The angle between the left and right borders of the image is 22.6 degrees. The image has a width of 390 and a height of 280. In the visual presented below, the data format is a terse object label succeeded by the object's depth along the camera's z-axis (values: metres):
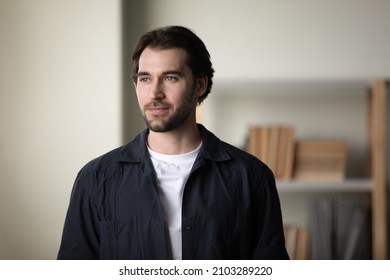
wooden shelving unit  3.09
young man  2.17
